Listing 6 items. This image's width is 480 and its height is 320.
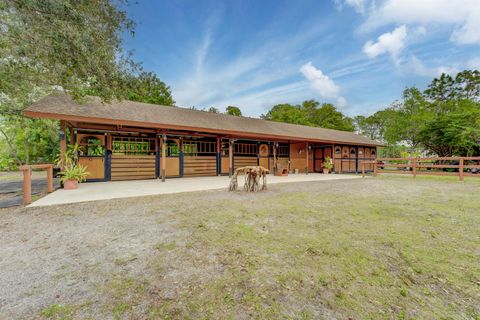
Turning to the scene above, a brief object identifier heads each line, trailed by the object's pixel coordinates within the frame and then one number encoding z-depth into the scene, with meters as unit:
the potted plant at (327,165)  13.90
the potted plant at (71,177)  6.46
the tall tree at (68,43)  4.00
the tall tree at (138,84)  6.02
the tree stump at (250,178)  6.12
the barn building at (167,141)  7.73
